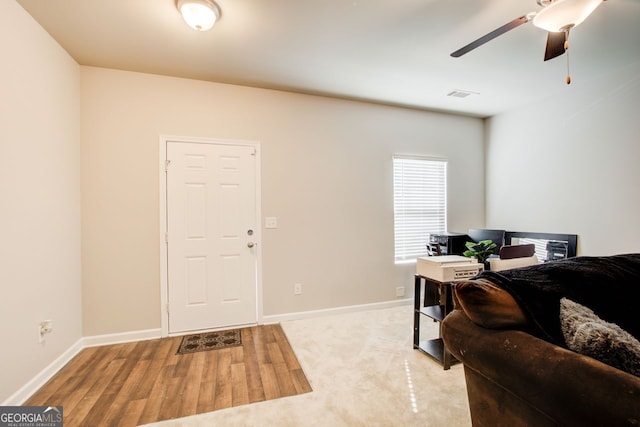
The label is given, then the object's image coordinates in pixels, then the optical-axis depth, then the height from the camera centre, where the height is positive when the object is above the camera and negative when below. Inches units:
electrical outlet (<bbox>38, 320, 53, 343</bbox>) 84.6 -34.9
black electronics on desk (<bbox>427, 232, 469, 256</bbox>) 146.5 -17.5
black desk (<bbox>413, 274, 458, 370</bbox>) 90.0 -34.9
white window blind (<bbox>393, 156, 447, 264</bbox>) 155.5 +4.3
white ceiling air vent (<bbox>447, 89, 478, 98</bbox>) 133.8 +55.6
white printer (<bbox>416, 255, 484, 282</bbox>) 90.5 -18.6
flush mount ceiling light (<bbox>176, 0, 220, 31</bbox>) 74.0 +53.0
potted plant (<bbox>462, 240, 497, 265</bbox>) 105.1 -15.0
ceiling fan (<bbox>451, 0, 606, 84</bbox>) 57.9 +41.6
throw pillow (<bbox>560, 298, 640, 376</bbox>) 35.0 -16.9
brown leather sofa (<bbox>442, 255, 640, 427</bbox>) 32.4 -19.4
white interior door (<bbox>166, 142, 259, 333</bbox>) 118.5 -10.4
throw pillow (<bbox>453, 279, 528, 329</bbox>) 43.6 -14.7
